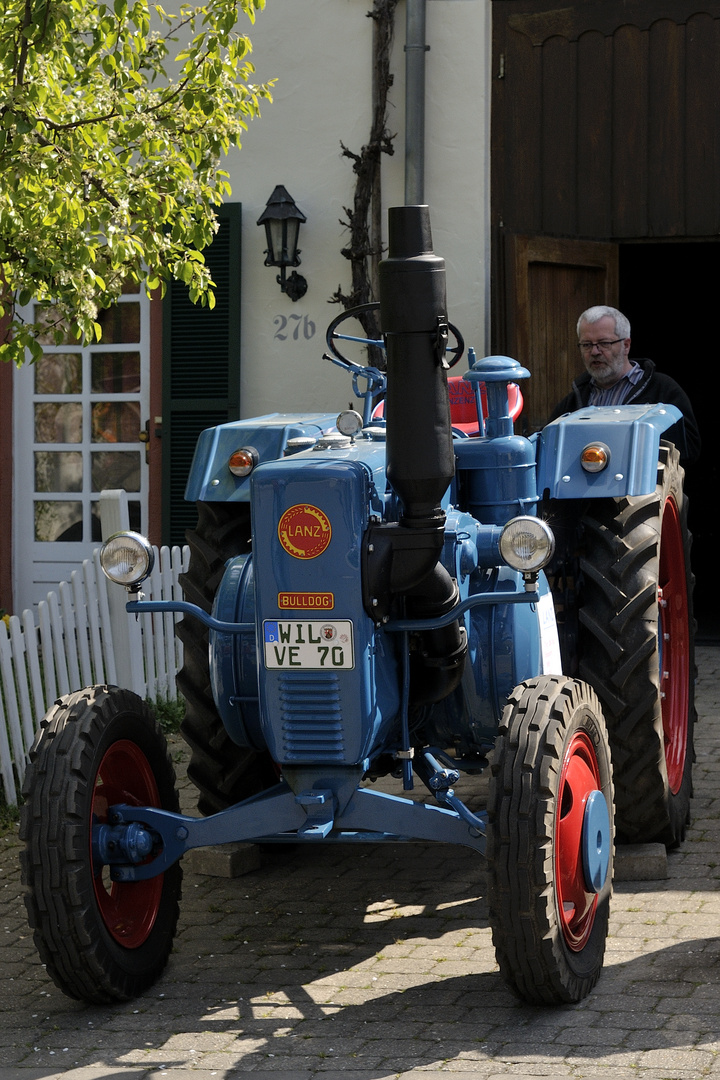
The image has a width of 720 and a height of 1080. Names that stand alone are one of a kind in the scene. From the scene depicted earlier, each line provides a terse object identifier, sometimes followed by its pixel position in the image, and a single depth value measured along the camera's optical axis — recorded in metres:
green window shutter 18.39
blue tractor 7.07
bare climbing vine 17.72
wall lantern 17.80
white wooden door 19.19
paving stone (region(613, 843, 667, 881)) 9.27
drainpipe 17.41
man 11.73
